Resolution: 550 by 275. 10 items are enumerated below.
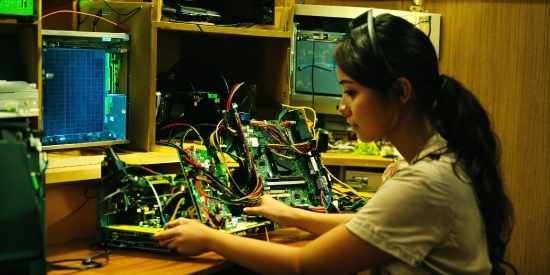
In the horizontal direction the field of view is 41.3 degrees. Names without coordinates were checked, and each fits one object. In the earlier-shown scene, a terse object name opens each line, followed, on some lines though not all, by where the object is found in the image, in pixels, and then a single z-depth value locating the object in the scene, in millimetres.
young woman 1464
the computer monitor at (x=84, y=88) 2096
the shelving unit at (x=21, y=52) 1940
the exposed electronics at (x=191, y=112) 2496
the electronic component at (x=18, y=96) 1789
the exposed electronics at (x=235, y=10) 2514
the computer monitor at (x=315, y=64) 3225
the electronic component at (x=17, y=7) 1823
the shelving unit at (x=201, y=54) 2283
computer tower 1488
